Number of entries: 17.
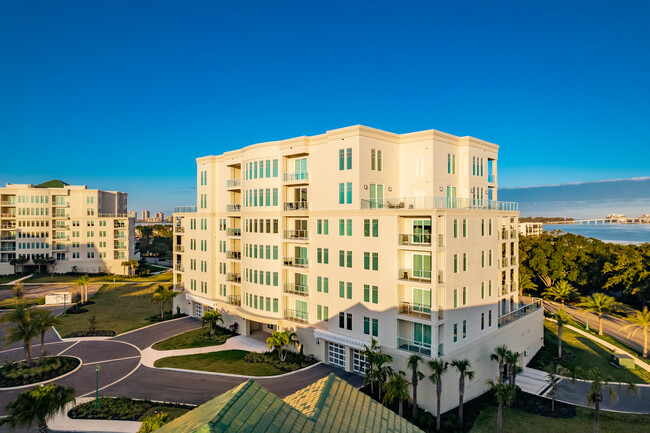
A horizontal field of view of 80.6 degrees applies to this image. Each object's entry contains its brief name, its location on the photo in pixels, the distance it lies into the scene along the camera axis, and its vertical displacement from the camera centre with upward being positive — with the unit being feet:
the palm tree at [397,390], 84.43 -38.87
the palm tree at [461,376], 88.43 -37.61
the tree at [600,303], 158.92 -37.34
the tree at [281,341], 116.67 -38.54
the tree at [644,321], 136.77 -38.25
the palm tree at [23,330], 106.83 -31.95
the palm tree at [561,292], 188.03 -39.83
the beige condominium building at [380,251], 98.89 -10.68
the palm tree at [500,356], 105.06 -39.59
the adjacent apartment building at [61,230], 282.77 -10.47
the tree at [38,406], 65.10 -33.29
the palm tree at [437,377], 85.66 -36.48
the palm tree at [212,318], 142.51 -38.40
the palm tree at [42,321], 109.70 -30.89
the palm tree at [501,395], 83.10 -39.54
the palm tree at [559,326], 131.48 -39.42
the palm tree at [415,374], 88.31 -37.10
